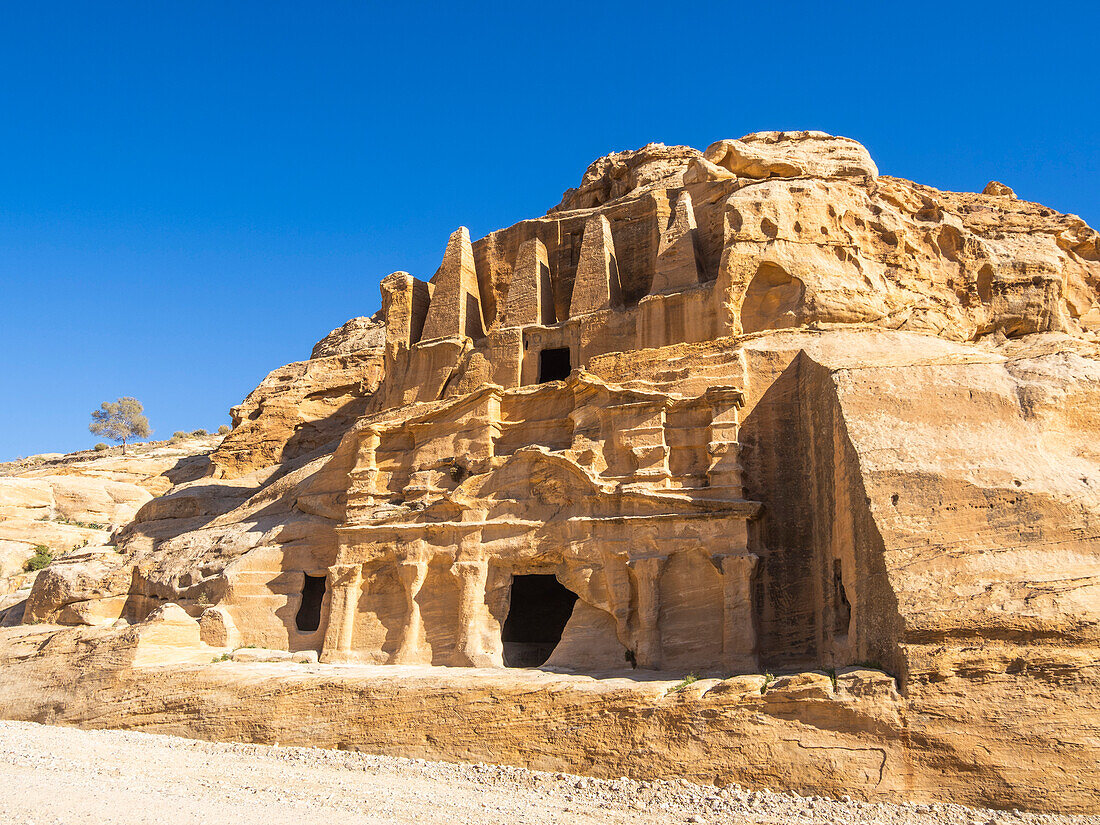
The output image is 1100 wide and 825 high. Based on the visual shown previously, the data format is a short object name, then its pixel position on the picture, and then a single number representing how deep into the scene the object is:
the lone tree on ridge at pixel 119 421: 68.19
